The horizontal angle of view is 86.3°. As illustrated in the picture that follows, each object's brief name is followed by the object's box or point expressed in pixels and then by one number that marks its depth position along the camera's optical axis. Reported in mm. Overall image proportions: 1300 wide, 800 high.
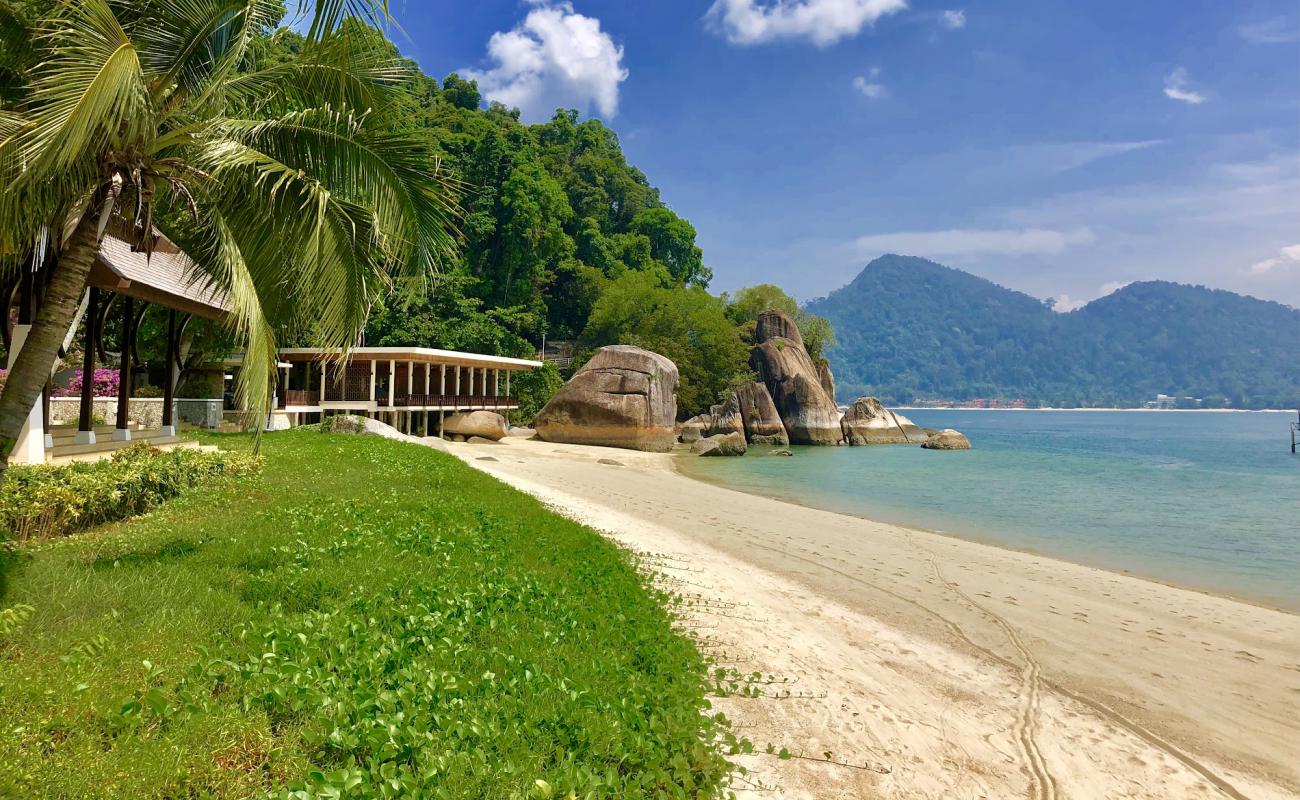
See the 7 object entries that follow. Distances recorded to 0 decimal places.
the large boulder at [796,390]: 49656
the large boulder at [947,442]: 45344
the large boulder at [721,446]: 36438
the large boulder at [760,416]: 48000
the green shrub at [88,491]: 7102
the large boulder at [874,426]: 50281
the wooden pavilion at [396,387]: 29750
